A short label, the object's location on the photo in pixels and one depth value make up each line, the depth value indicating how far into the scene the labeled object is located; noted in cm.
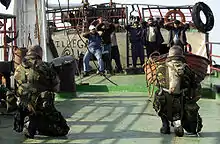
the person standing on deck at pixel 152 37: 1495
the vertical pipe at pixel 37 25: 1034
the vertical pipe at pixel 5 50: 920
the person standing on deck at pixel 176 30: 1448
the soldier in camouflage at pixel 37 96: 605
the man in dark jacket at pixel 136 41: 1547
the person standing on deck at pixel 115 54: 1568
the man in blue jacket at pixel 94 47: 1395
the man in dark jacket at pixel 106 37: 1437
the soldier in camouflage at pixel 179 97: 616
